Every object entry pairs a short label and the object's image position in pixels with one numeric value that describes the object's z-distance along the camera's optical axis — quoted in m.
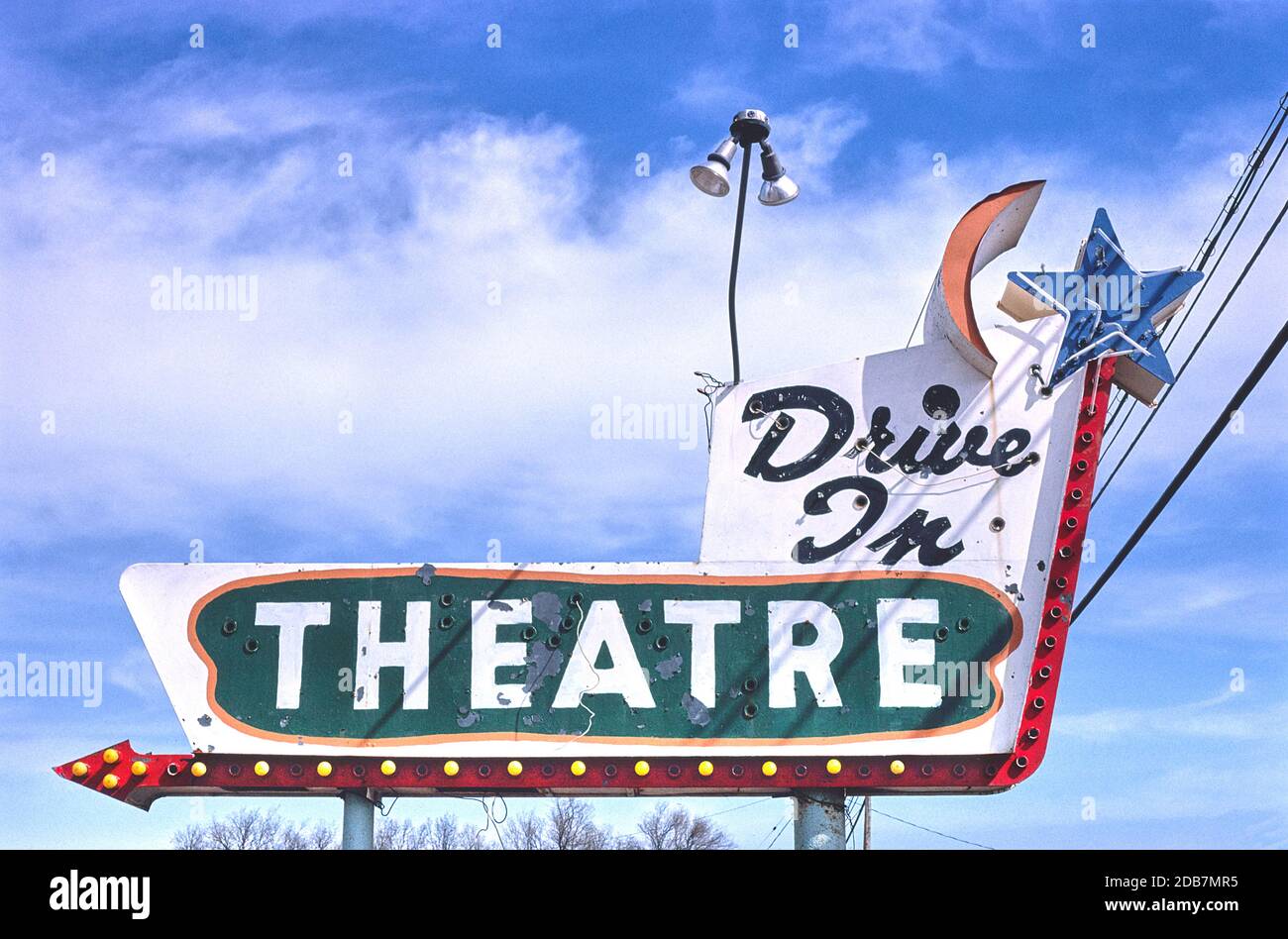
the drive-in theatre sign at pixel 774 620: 13.61
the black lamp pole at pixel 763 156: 13.70
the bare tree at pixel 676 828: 37.14
